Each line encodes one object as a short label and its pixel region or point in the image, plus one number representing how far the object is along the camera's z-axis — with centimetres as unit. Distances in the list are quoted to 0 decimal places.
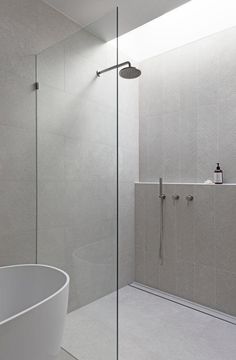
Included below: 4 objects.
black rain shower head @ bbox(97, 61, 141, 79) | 158
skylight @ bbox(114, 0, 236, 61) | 221
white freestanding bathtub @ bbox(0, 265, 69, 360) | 100
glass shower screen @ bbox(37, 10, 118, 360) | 156
